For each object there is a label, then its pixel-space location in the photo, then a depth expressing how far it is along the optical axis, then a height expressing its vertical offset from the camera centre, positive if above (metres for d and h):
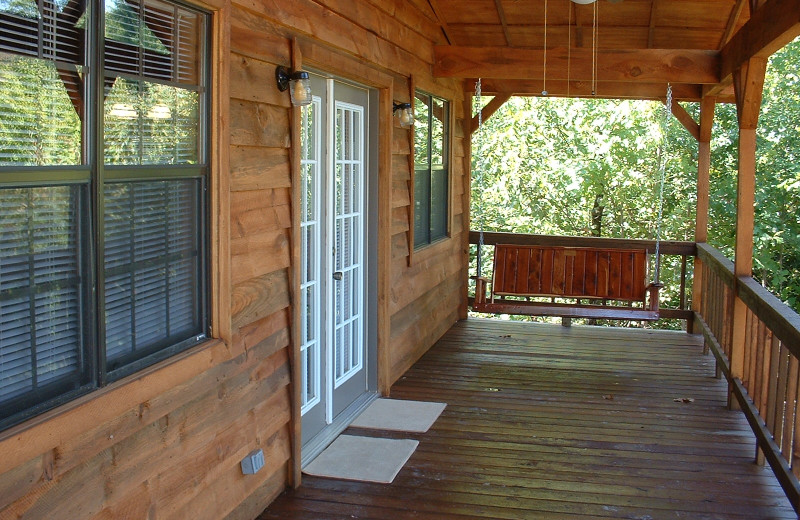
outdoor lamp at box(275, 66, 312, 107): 3.77 +0.45
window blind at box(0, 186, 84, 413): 2.12 -0.28
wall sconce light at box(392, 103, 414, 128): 5.80 +0.50
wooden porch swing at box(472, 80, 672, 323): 6.57 -0.70
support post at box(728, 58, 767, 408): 4.99 +0.07
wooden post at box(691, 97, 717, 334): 7.88 +0.06
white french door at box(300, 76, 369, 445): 4.52 -0.37
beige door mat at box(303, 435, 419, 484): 4.26 -1.41
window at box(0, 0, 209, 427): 2.14 -0.02
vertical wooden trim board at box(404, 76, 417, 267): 6.23 +0.03
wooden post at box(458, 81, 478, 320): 8.37 -0.12
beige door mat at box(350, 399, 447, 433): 5.08 -1.40
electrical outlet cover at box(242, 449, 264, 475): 3.53 -1.14
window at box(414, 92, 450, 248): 6.73 +0.16
